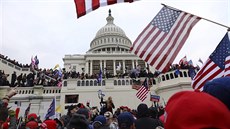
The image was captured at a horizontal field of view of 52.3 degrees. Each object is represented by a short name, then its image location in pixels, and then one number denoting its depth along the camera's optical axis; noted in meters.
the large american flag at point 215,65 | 5.65
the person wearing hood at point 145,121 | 4.31
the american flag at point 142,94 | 15.20
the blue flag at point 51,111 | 10.02
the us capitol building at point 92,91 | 24.42
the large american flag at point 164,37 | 5.84
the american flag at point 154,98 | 14.78
